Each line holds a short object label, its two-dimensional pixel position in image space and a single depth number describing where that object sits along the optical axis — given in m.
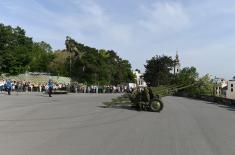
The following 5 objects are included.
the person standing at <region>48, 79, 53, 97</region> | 18.21
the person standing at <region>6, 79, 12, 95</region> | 19.02
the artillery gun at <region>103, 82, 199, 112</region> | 11.69
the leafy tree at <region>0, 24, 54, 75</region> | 39.13
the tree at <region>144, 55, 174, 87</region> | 43.39
